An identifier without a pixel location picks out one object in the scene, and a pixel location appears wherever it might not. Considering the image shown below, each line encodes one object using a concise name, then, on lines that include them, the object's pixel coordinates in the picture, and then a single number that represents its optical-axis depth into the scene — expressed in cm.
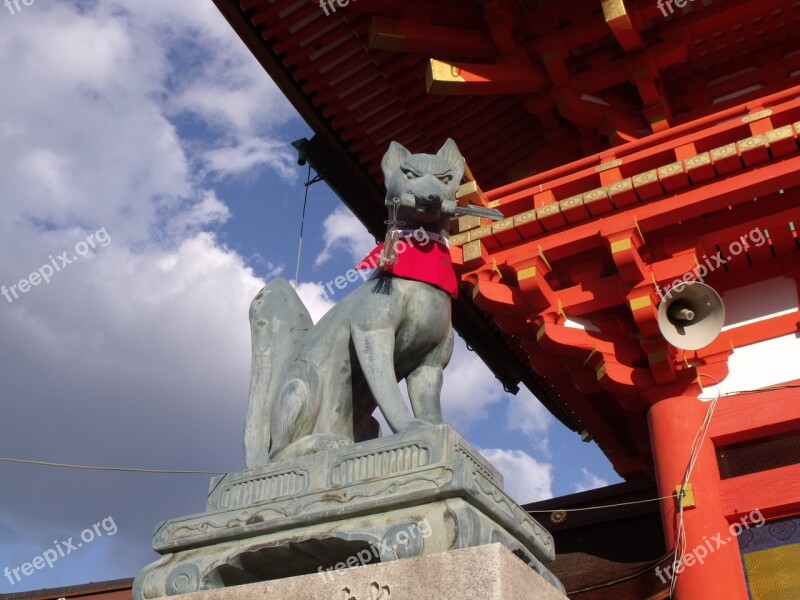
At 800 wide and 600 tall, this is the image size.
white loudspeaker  547
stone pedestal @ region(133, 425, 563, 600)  258
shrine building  538
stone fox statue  320
